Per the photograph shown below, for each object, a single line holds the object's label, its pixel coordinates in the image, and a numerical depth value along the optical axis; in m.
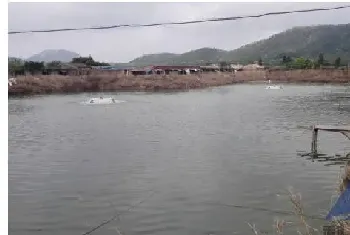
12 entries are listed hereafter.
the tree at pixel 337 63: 88.38
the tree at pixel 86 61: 80.51
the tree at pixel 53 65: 69.35
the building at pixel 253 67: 96.94
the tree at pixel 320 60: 90.39
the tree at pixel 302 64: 88.62
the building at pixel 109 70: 68.12
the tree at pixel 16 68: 60.77
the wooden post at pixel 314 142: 16.77
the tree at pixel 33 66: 64.38
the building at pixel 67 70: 66.63
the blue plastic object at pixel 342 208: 5.75
